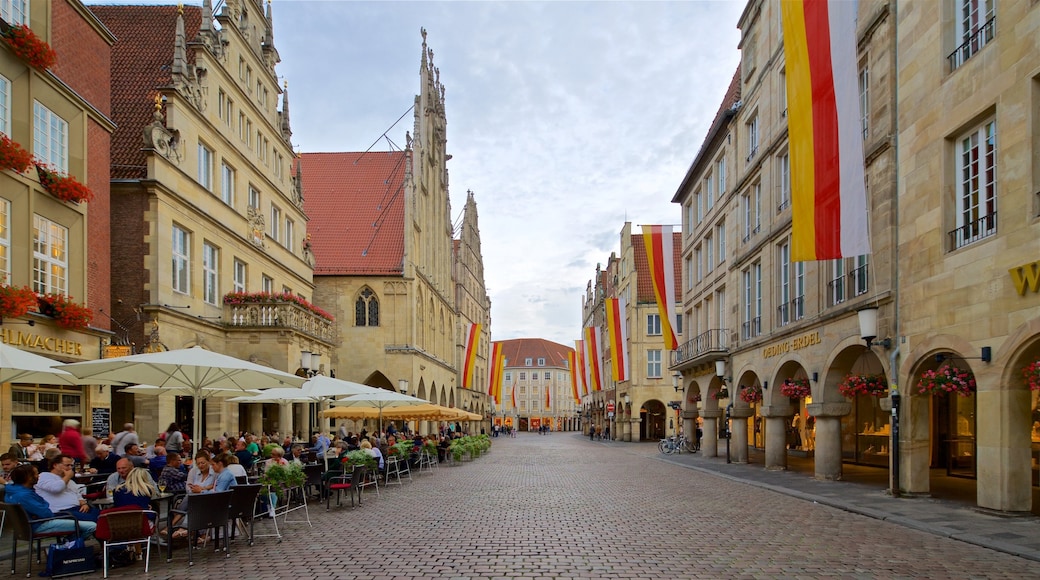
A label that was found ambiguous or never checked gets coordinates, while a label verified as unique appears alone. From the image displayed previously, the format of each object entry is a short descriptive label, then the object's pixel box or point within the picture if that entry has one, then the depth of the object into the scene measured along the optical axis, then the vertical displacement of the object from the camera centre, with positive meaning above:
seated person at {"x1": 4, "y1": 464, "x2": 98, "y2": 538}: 9.12 -1.86
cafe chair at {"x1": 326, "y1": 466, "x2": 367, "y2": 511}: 15.32 -2.91
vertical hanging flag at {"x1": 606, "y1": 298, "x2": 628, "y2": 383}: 42.69 -0.46
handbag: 8.93 -2.52
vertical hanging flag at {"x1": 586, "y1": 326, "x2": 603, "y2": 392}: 53.96 -1.92
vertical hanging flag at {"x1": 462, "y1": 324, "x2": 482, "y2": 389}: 57.71 -1.53
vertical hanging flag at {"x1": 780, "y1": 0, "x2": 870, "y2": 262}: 15.16 +3.91
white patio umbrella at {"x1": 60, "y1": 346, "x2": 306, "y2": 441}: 12.41 -0.59
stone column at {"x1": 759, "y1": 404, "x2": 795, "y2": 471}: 25.05 -3.33
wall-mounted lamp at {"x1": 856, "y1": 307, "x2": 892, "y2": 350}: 16.72 +0.10
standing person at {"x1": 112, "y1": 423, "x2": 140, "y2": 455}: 15.38 -2.02
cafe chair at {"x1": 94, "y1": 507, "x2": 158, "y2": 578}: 9.05 -2.22
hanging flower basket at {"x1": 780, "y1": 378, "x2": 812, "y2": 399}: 22.16 -1.63
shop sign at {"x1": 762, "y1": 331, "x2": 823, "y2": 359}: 21.30 -0.42
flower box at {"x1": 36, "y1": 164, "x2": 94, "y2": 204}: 16.28 +3.10
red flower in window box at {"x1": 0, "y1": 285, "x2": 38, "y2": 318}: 14.17 +0.62
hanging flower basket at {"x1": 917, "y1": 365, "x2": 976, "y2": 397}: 14.41 -0.96
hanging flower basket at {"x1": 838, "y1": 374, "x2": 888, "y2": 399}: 17.91 -1.25
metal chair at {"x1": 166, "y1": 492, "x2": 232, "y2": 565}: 9.76 -2.22
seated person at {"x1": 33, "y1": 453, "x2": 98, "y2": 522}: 9.57 -1.86
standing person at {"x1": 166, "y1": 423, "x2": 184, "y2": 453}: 17.41 -2.32
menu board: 18.34 -2.01
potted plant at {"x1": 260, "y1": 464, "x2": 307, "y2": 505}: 12.59 -2.30
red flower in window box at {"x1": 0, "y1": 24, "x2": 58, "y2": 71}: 15.18 +5.59
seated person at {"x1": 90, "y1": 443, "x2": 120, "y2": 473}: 13.92 -2.20
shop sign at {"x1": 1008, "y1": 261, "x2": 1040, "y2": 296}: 12.18 +0.79
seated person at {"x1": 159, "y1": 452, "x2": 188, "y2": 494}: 11.34 -2.02
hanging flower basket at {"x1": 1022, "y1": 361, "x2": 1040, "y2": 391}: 11.82 -0.69
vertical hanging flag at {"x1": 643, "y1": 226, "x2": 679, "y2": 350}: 32.12 +2.62
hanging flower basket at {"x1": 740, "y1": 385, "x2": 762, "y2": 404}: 27.62 -2.20
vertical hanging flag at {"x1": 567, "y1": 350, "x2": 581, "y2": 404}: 72.81 -3.57
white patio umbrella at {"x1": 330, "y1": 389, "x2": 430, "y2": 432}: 22.83 -1.98
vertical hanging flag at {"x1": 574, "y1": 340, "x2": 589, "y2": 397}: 62.81 -3.08
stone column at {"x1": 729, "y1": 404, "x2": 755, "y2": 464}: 29.39 -3.84
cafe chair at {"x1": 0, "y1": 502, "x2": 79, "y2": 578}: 8.88 -2.11
